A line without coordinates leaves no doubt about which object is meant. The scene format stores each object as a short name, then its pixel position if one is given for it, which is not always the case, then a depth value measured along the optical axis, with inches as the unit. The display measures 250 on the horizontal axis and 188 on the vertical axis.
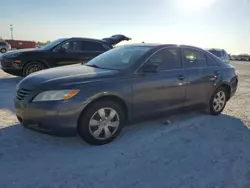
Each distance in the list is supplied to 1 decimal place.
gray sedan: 108.9
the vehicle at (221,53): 466.9
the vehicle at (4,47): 972.1
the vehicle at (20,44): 1392.4
